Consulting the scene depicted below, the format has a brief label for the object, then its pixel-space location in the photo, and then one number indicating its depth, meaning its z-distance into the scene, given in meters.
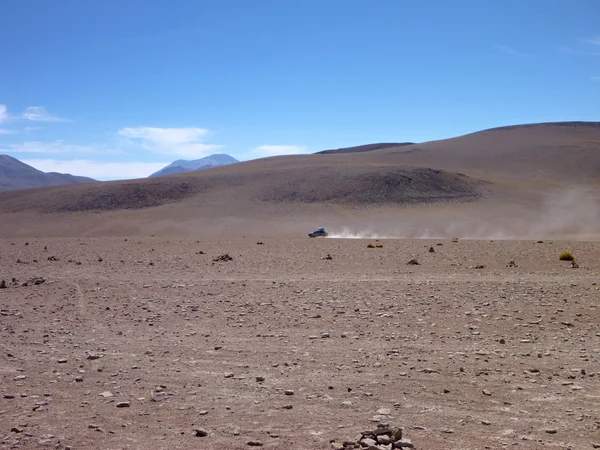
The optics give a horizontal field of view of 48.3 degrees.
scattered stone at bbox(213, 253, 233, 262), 24.97
